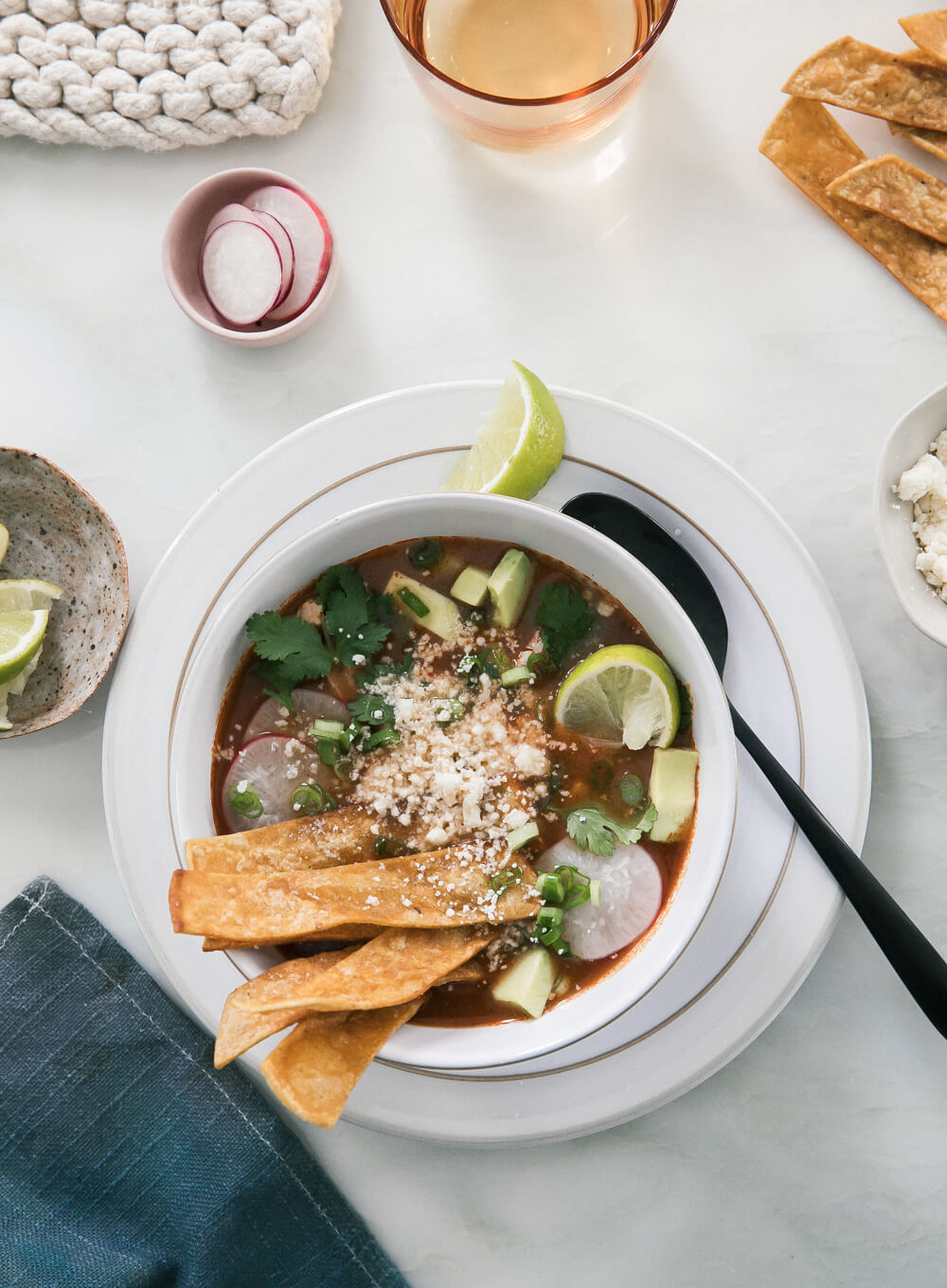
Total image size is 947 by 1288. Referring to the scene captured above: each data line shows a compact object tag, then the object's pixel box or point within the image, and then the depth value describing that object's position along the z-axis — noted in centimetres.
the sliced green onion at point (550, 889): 59
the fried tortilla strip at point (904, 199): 65
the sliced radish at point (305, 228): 65
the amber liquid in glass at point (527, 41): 65
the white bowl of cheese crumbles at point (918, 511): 62
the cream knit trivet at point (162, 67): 66
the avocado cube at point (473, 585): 61
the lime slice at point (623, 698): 59
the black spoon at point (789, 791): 61
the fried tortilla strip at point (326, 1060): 55
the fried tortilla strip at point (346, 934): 57
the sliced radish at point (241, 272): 65
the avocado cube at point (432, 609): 61
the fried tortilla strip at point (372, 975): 56
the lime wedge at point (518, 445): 61
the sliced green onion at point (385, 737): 60
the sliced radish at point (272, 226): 65
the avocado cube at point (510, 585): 60
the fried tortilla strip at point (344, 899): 56
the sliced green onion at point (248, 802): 60
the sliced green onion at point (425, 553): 61
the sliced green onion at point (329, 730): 60
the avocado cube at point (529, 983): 59
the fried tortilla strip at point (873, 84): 65
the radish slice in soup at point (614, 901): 60
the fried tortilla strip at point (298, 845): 58
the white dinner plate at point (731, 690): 62
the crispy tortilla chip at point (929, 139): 66
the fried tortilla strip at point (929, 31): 65
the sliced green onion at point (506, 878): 59
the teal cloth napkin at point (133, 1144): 66
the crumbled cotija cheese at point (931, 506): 62
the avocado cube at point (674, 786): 60
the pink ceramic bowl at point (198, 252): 65
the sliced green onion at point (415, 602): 61
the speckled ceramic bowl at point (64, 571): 65
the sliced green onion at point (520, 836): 59
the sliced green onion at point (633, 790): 60
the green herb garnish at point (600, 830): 60
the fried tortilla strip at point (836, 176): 66
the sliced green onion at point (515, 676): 60
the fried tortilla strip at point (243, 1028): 55
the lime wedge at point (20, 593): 66
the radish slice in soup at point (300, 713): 61
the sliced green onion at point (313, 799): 60
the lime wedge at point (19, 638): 64
